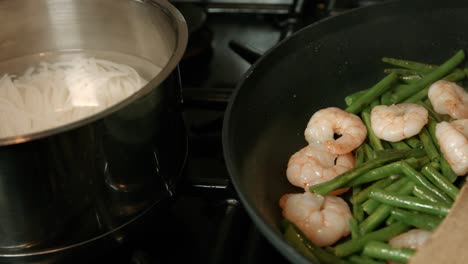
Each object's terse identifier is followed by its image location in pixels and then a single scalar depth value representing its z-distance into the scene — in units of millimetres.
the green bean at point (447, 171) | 516
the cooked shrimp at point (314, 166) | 528
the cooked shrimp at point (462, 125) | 531
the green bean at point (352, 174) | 513
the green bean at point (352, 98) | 602
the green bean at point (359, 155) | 543
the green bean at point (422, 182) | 502
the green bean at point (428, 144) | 535
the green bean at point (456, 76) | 611
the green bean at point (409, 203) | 483
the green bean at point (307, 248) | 467
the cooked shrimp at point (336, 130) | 553
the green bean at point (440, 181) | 501
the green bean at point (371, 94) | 590
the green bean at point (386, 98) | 599
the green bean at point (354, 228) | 490
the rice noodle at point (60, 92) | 507
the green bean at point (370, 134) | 556
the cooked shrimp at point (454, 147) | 509
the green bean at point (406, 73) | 624
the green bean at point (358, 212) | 506
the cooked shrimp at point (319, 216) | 489
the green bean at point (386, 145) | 560
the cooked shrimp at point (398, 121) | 546
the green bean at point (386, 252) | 457
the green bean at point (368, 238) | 478
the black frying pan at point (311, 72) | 519
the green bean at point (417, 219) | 480
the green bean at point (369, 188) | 515
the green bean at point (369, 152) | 543
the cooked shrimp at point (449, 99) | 569
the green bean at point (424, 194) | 498
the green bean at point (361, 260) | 474
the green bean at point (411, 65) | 625
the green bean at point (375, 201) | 508
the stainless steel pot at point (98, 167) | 414
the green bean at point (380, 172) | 519
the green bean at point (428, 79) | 601
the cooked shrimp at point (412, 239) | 469
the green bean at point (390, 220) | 499
